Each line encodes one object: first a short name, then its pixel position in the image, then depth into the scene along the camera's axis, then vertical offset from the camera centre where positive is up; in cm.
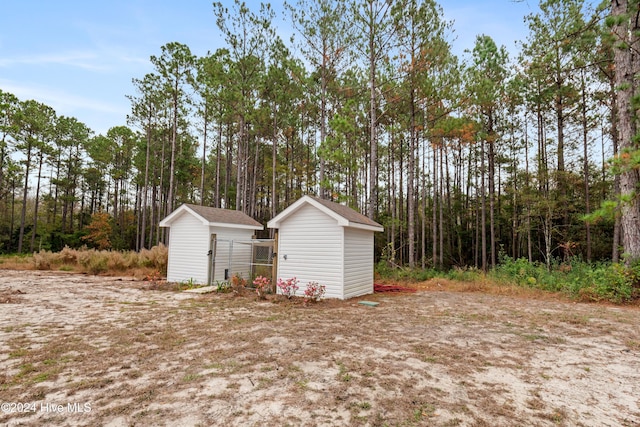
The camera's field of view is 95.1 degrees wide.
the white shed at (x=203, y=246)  1078 -54
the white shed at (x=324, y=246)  848 -38
